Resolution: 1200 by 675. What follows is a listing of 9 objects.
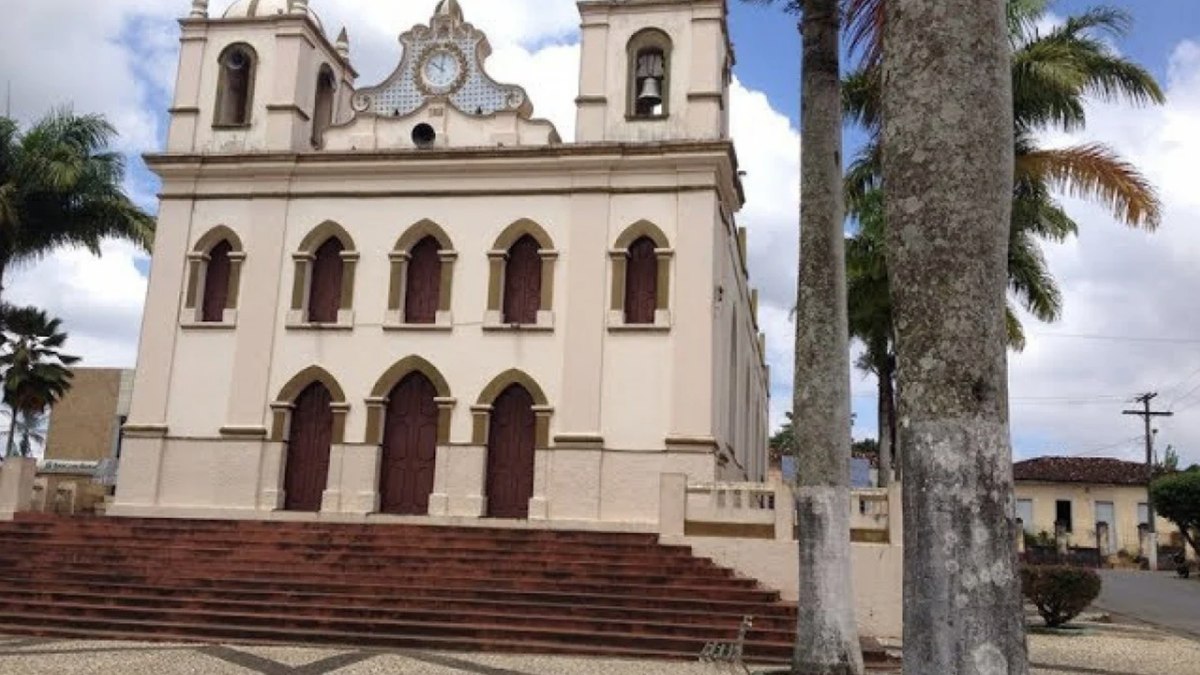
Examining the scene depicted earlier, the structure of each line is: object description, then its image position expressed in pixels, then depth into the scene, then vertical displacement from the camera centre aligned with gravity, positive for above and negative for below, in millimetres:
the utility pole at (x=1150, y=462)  45406 +4426
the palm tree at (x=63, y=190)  23625 +6910
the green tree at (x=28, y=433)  35231 +2486
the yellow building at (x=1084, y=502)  52594 +2649
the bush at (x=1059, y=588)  17156 -523
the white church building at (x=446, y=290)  19312 +4408
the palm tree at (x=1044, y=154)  14336 +6526
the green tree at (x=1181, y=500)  37156 +2077
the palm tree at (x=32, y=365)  25312 +3285
